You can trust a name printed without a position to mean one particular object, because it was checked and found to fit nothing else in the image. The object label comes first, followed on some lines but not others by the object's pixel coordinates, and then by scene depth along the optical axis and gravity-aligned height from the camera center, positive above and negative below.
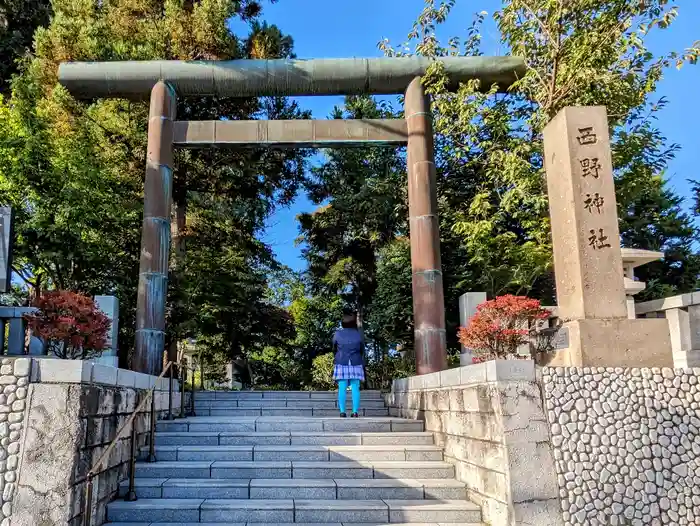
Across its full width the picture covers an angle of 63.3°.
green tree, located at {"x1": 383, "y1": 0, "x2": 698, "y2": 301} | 8.73 +4.26
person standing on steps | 7.67 +0.10
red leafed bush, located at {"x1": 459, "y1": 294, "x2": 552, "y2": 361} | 6.05 +0.42
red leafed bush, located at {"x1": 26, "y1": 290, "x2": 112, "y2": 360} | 6.61 +0.61
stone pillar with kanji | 5.43 +1.08
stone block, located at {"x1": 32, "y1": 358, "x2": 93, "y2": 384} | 4.68 +0.04
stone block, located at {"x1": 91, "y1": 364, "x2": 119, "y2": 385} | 5.02 +0.01
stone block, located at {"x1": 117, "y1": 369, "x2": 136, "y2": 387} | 5.67 -0.03
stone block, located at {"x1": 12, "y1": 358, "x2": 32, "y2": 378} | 4.67 +0.08
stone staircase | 5.12 -1.06
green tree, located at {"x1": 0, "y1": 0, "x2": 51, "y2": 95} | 15.66 +9.99
